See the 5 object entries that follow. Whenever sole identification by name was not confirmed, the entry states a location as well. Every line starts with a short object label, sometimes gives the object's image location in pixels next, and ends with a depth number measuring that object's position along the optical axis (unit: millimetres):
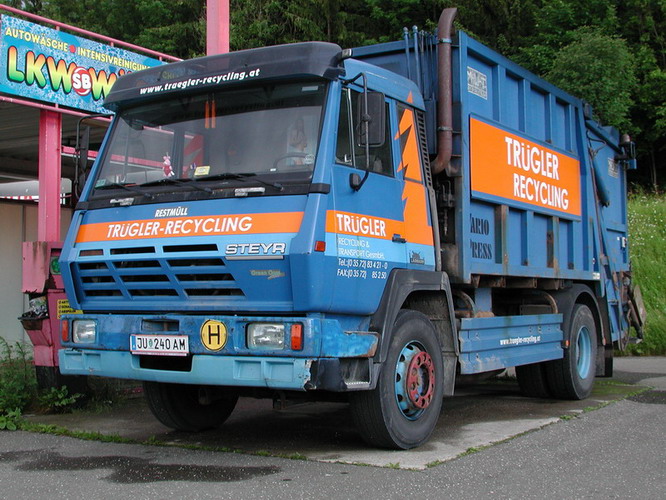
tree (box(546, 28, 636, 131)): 21250
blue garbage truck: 5578
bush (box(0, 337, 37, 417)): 8102
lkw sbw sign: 8430
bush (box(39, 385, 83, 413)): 8242
